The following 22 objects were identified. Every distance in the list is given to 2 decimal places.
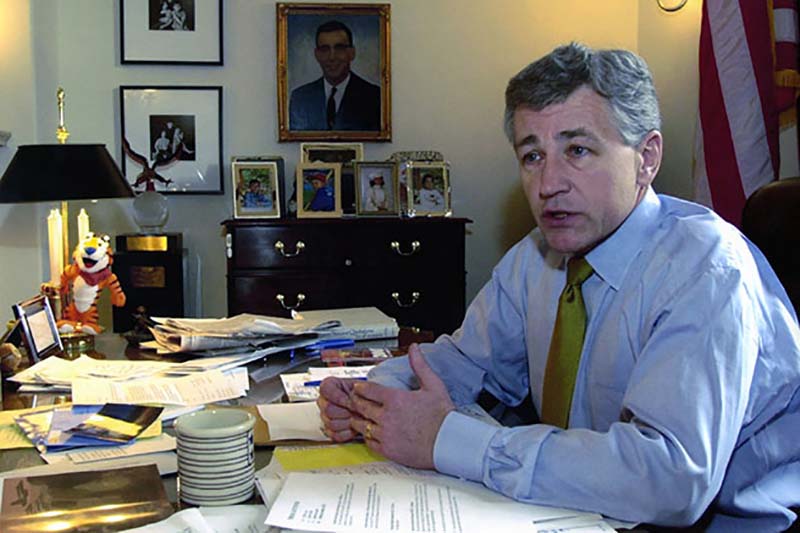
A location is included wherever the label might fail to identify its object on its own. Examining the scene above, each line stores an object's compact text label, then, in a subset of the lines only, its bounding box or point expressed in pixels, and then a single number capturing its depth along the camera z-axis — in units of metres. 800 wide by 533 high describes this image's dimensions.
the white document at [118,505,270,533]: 0.83
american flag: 2.38
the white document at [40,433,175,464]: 1.08
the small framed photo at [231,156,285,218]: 3.35
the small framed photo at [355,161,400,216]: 3.40
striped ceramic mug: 0.91
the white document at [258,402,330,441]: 1.17
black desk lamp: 2.34
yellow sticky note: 1.03
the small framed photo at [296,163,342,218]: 3.36
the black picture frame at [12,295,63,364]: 1.66
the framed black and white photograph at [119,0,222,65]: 3.61
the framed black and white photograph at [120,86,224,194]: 3.64
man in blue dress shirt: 0.93
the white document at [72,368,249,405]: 1.35
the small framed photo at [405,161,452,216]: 3.43
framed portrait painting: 3.68
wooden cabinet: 3.17
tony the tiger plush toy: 1.92
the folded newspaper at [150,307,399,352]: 1.79
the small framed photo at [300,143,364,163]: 3.66
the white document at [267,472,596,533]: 0.83
